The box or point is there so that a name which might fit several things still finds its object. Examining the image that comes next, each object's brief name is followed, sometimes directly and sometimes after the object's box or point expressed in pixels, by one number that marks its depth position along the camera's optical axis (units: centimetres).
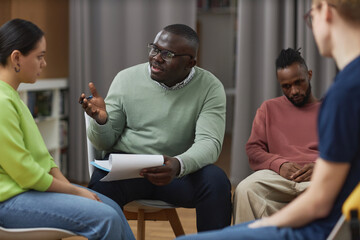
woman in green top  313
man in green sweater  404
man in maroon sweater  403
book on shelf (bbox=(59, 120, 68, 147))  843
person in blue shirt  210
